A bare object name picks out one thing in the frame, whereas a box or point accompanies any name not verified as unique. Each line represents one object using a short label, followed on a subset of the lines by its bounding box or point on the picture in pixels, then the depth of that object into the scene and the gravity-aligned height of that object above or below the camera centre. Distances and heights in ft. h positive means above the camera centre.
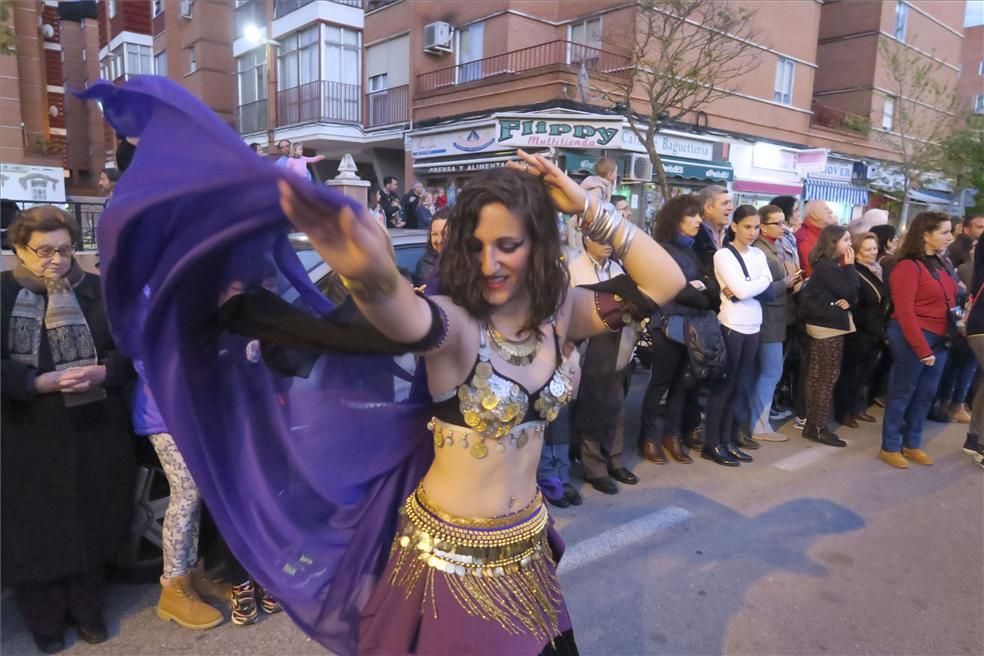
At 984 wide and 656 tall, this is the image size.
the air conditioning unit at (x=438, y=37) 59.47 +16.01
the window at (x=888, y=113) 77.66 +13.93
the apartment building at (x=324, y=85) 66.69 +13.35
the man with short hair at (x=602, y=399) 14.25 -3.75
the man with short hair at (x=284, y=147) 16.88 +1.80
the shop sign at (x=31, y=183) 27.32 +0.91
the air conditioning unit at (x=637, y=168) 52.44 +4.54
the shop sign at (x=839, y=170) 72.28 +6.90
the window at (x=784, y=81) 66.54 +14.83
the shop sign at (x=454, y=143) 55.67 +6.70
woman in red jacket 16.15 -1.99
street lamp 72.08 +14.78
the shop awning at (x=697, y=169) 56.75 +5.13
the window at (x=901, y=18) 77.30 +24.70
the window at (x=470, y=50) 59.06 +15.00
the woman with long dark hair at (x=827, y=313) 17.66 -2.06
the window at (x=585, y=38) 54.65 +15.06
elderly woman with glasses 8.58 -2.91
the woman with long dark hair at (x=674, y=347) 15.10 -2.78
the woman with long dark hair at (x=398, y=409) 5.02 -1.63
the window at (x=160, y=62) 84.64 +18.50
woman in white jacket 16.22 -2.10
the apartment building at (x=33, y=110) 27.78 +7.26
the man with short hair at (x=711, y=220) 16.99 +0.26
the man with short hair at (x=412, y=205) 41.04 +0.86
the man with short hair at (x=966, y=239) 22.85 +0.00
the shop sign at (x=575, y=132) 49.90 +6.81
